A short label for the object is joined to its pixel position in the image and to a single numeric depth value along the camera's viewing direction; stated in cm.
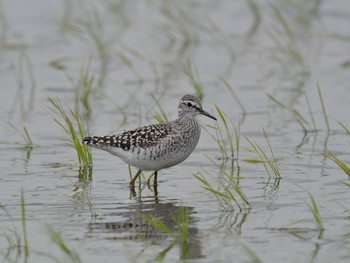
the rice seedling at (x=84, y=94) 1391
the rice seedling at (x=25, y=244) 816
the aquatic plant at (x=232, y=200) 931
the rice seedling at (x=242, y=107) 1462
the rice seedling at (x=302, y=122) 1325
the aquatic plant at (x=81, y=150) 1105
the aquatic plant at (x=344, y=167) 975
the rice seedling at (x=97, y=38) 1708
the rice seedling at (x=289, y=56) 1650
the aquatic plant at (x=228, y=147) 1170
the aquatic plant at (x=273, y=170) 1070
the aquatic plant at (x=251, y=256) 725
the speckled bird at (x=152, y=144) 1082
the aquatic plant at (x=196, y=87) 1403
